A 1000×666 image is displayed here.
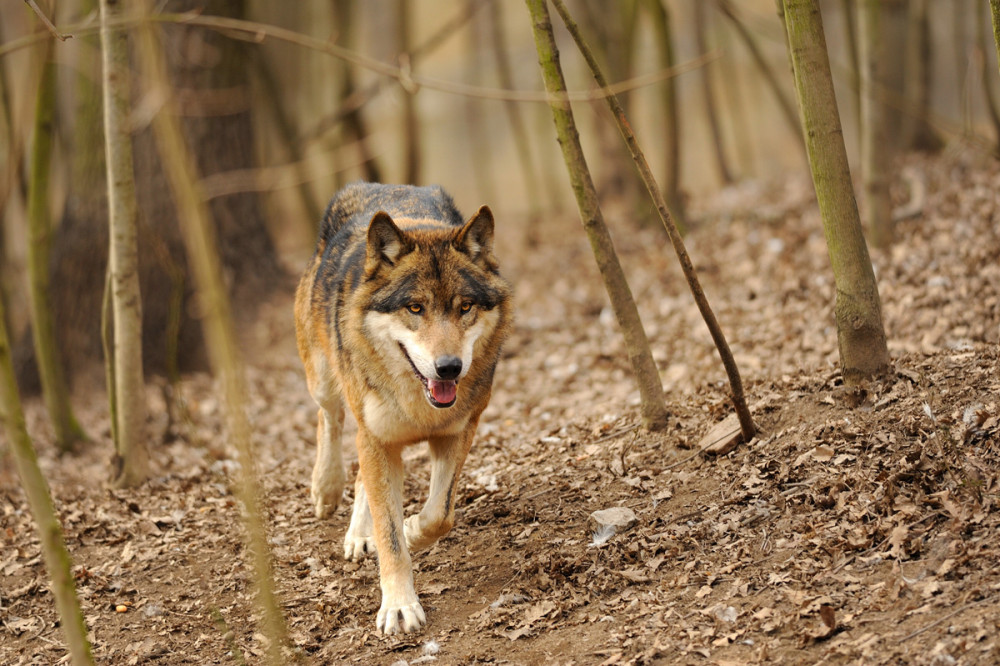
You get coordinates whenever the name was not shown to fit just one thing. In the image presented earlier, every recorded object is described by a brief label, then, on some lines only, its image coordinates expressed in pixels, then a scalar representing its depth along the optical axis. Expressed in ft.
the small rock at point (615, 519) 33.04
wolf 31.24
